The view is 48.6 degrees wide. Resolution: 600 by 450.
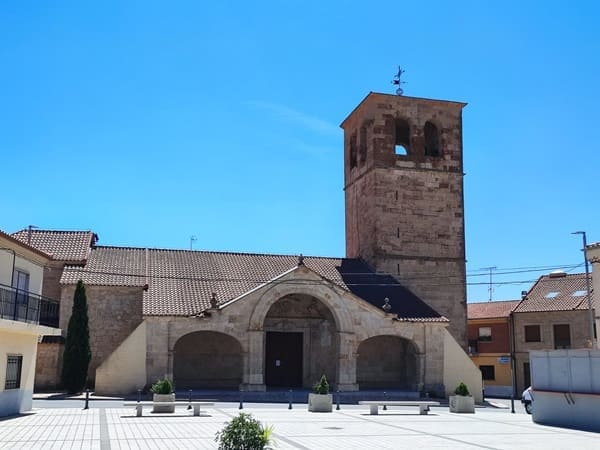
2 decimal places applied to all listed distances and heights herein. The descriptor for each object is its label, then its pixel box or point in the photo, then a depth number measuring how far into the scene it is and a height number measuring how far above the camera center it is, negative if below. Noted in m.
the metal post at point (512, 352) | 43.83 +0.61
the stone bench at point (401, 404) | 21.62 -1.50
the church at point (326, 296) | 27.73 +2.73
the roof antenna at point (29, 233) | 31.78 +5.72
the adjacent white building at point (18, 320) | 18.42 +0.90
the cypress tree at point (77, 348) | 26.98 +0.24
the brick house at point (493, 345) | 45.62 +1.09
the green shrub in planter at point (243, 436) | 9.33 -1.10
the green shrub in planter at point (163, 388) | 20.78 -1.01
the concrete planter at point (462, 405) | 22.77 -1.50
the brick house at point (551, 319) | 41.03 +2.67
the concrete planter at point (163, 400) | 20.31 -1.38
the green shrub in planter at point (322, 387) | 21.69 -0.93
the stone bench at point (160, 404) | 19.16 -1.44
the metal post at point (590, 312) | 32.26 +2.45
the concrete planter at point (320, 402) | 21.58 -1.41
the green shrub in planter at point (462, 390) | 22.92 -1.01
